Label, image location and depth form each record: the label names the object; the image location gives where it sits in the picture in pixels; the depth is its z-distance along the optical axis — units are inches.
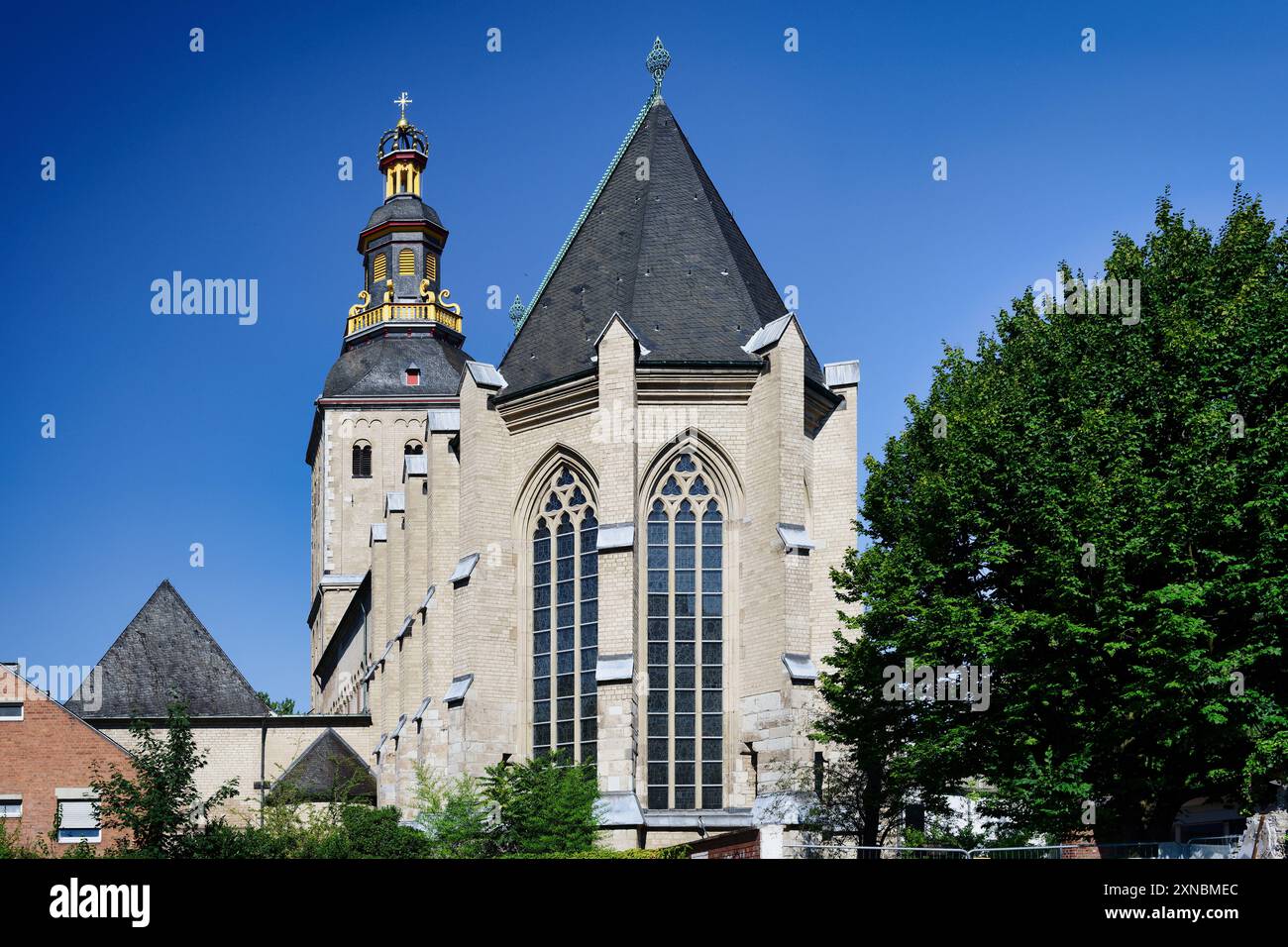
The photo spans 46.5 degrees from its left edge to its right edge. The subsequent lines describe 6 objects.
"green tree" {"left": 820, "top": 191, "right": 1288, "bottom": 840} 861.2
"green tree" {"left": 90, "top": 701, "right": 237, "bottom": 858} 897.5
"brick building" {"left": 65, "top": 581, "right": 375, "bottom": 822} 1998.0
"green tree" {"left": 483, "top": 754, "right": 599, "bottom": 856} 1118.4
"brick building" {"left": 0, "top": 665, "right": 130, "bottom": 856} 1371.8
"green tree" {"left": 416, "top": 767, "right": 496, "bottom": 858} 1136.8
